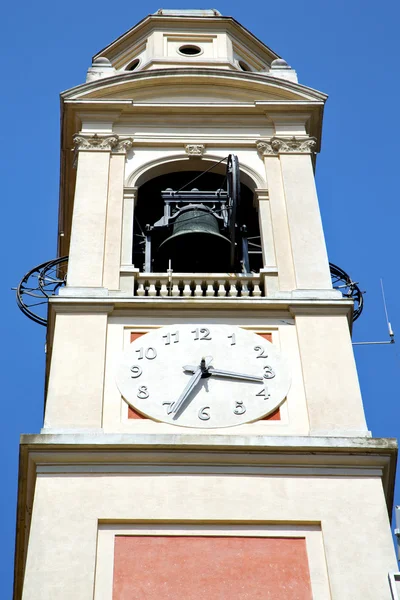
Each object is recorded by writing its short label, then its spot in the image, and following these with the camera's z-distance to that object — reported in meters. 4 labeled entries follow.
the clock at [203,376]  17.31
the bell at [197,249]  20.55
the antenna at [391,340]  19.77
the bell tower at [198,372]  15.41
